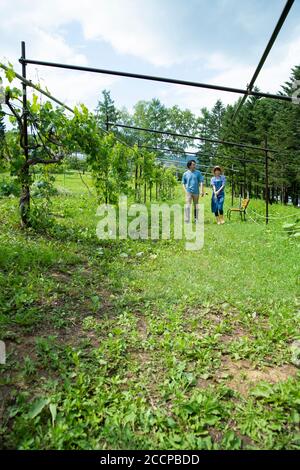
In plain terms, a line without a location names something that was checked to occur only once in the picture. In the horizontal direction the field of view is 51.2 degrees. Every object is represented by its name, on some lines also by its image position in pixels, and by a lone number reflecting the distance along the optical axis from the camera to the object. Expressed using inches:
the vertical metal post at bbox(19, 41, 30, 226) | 212.2
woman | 375.3
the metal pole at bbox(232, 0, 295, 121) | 107.1
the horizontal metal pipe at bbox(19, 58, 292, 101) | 156.6
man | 361.1
